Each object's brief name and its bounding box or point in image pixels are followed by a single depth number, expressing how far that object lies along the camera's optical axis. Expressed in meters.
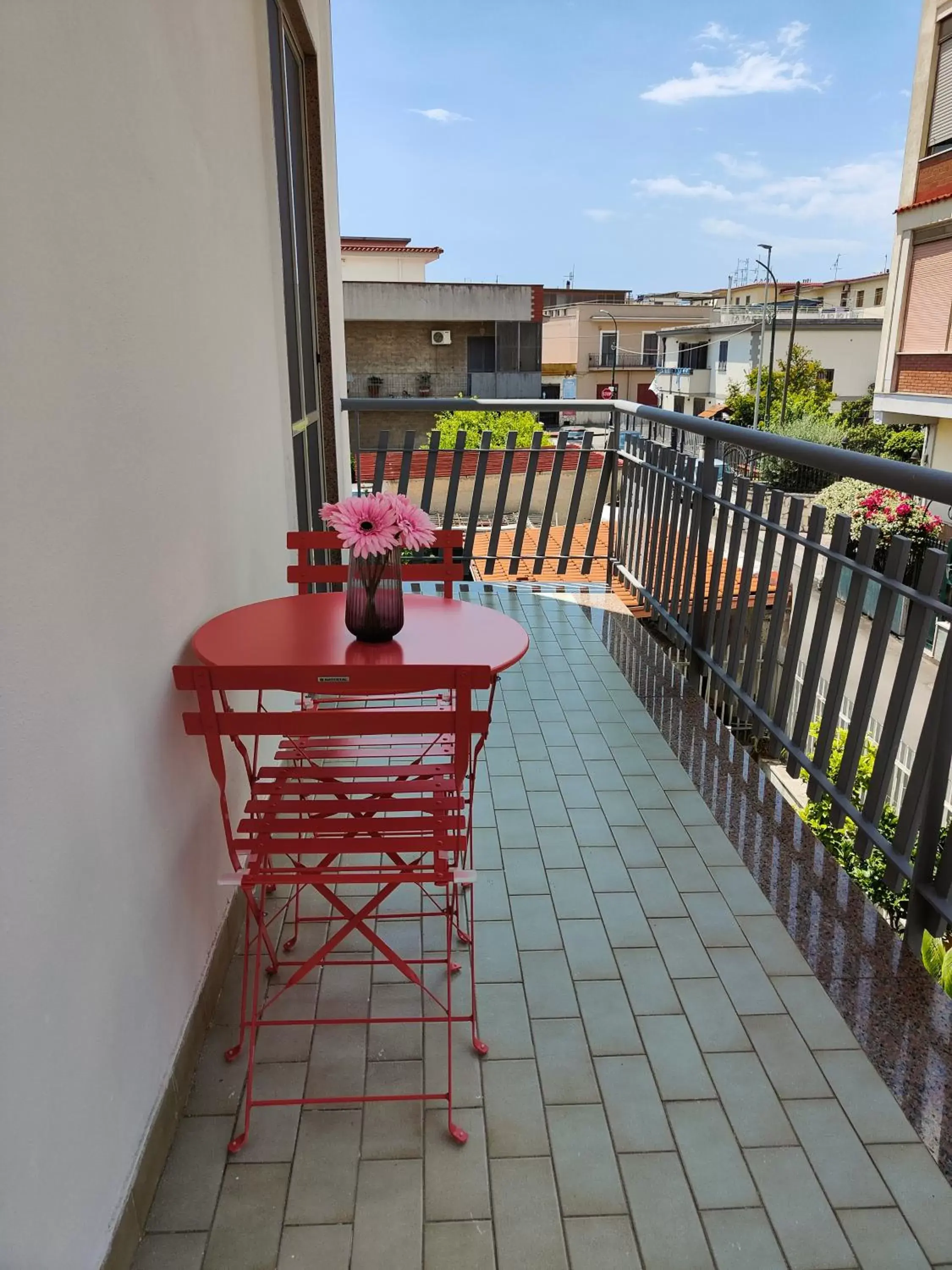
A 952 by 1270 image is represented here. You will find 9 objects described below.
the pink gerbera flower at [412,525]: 2.18
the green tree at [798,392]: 38.06
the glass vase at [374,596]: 2.20
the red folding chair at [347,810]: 1.64
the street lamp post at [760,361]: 33.80
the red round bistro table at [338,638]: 2.05
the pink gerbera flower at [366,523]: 2.15
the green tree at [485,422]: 21.39
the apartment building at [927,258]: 20.53
